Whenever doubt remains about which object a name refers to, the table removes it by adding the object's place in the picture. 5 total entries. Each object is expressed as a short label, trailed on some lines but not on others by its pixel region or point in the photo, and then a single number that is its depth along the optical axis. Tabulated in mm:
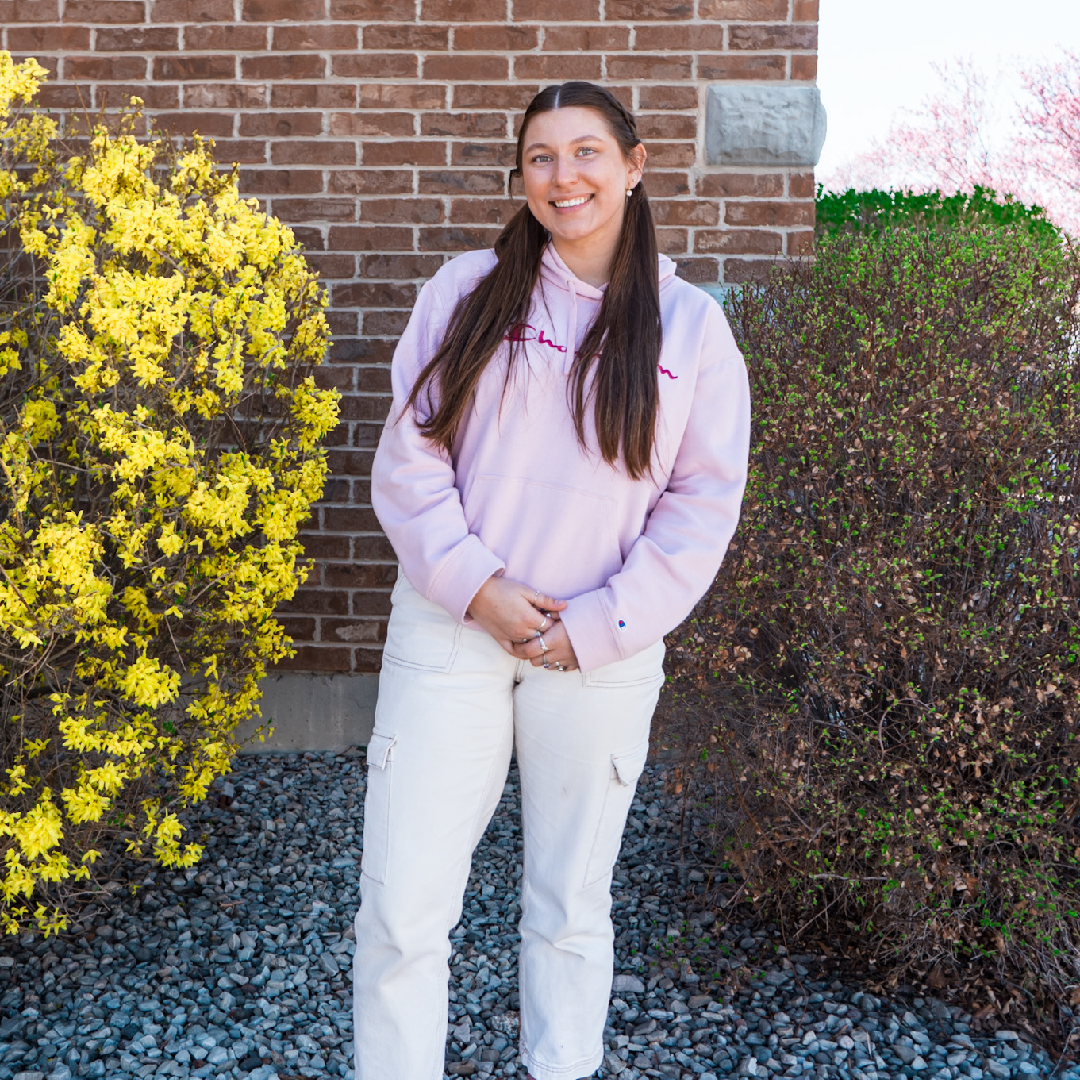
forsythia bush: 2645
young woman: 1879
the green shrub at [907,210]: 4418
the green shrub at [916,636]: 2471
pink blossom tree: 16531
